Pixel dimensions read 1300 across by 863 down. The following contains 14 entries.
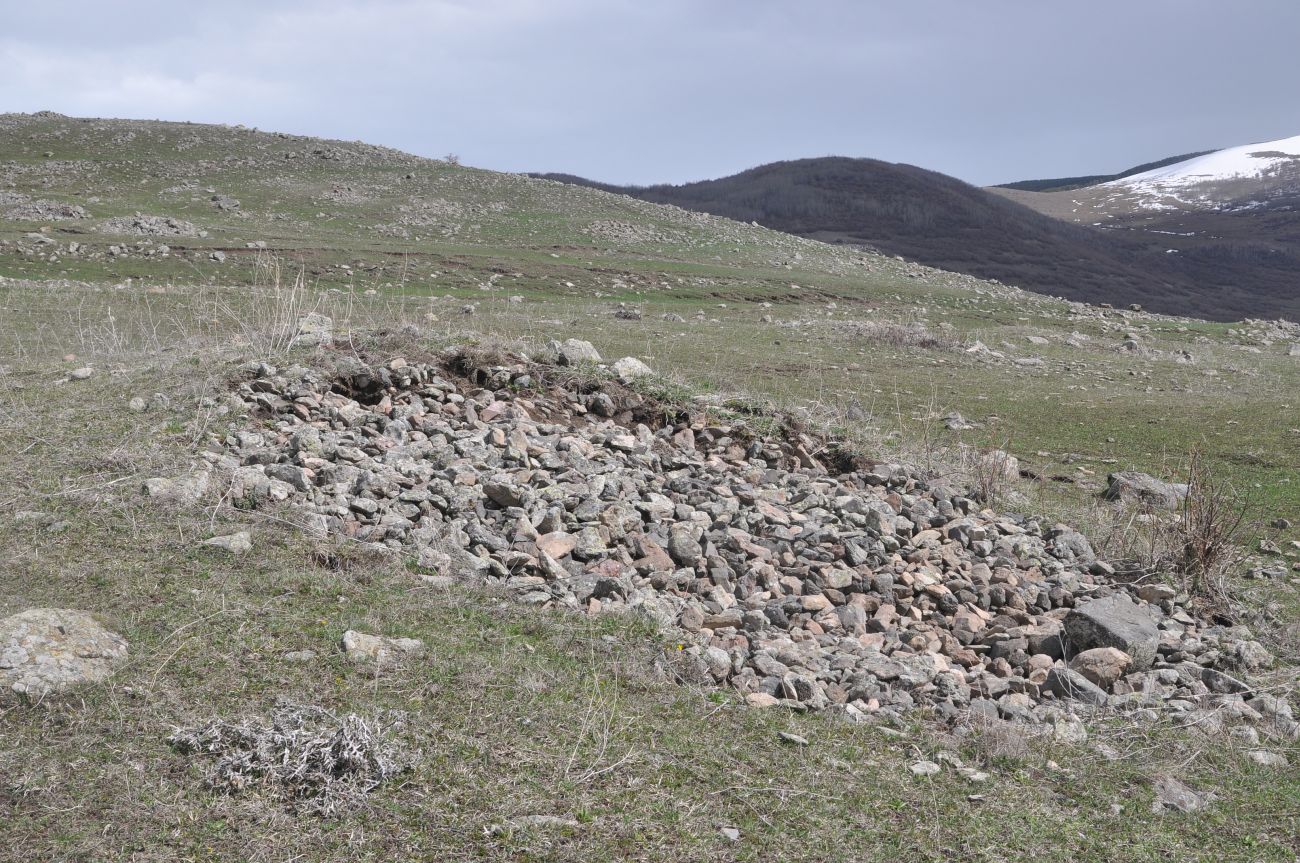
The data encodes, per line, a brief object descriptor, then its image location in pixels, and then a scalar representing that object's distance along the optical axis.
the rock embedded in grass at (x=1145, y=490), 8.05
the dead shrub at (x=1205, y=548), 6.08
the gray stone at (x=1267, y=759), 4.02
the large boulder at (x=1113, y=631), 4.95
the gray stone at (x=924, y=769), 3.53
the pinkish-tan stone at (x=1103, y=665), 4.79
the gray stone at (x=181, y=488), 5.00
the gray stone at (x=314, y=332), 8.17
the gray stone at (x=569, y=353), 8.77
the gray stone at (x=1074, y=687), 4.55
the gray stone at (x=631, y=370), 8.72
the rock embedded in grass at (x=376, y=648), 3.66
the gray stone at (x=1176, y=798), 3.54
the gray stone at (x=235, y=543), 4.55
